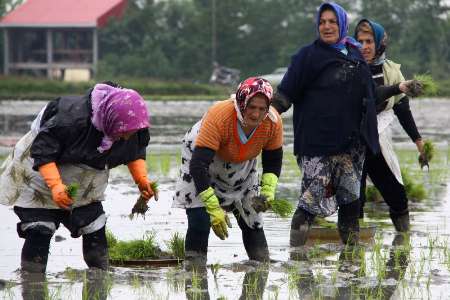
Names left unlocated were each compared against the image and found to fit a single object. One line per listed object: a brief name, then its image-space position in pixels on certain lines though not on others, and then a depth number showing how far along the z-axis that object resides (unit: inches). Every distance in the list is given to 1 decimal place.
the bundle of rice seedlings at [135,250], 596.4
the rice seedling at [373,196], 868.8
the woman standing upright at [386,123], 672.0
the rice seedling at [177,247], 601.1
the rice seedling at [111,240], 613.4
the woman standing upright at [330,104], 596.1
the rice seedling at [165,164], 1084.2
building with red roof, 4039.1
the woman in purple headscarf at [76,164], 506.4
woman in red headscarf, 533.0
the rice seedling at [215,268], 561.6
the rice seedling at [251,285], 510.6
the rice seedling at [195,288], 507.0
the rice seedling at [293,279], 521.3
